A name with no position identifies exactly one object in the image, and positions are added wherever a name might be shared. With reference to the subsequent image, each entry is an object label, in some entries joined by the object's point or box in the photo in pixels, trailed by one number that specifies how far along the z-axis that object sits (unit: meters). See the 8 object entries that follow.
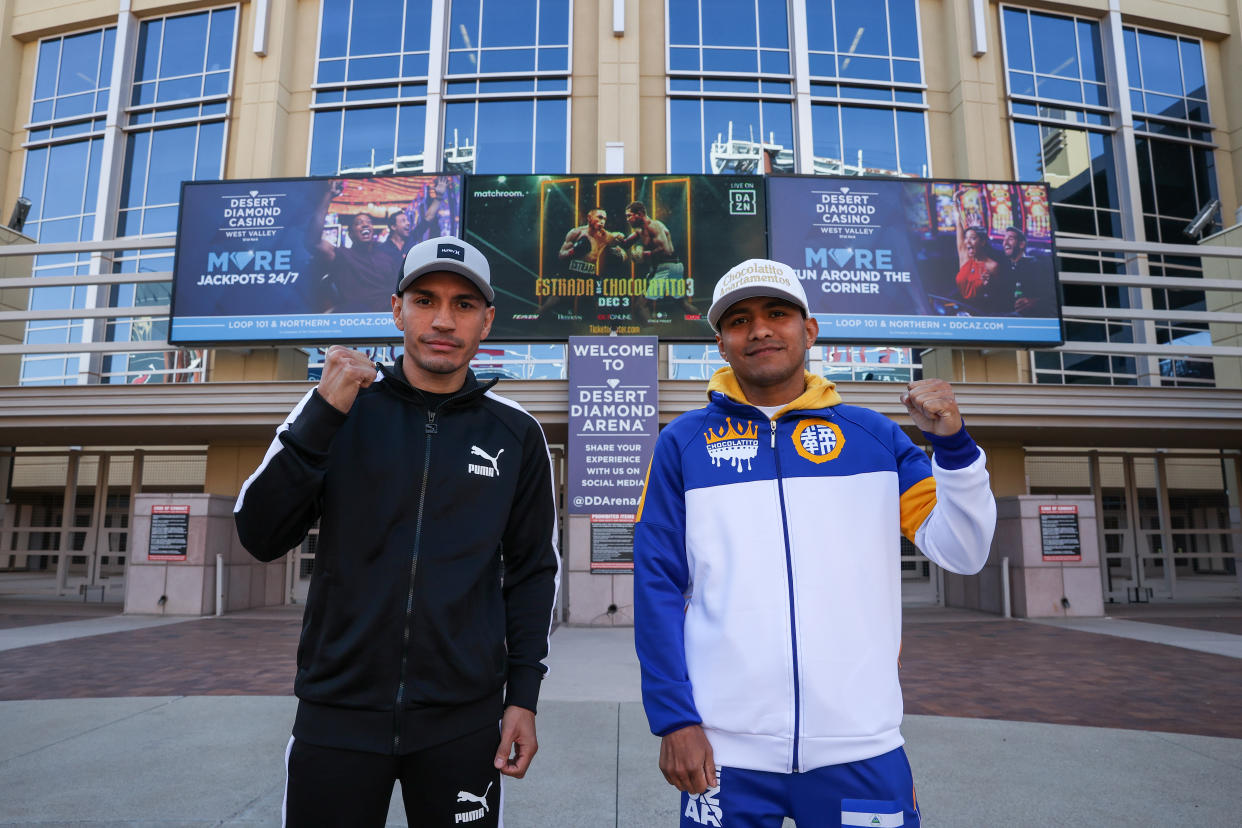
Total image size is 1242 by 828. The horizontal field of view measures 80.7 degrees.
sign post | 11.53
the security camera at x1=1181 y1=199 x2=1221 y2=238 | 16.55
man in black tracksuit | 1.87
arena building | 14.99
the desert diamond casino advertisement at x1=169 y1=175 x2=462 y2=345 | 13.29
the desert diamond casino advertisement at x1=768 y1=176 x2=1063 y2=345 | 13.07
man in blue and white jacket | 1.84
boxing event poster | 12.96
